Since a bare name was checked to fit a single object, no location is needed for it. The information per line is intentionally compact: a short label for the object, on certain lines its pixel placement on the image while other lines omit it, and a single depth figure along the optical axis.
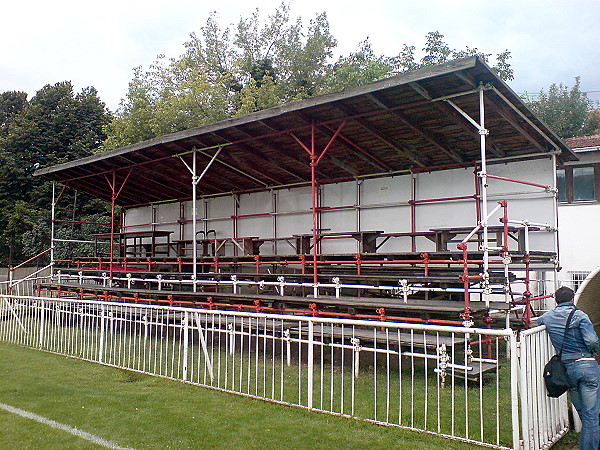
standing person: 4.61
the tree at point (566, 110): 34.84
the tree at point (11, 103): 41.62
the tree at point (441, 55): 29.96
